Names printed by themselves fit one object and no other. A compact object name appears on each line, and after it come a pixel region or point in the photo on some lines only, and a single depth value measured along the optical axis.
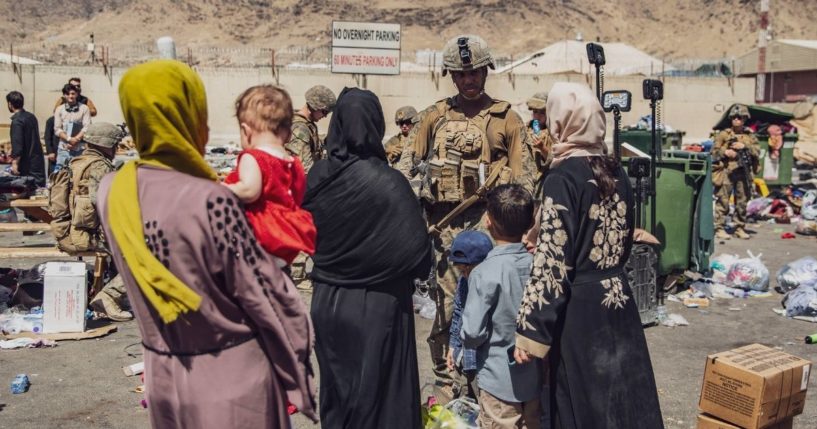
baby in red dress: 2.62
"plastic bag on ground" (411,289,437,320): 7.41
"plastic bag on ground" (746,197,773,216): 13.94
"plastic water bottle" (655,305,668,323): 7.43
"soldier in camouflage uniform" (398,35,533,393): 5.19
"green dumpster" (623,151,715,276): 8.20
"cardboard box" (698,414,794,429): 4.20
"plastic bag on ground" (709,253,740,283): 9.16
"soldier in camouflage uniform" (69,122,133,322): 7.03
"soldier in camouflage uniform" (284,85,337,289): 7.86
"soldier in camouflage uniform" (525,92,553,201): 8.74
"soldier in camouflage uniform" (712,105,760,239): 11.88
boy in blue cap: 4.06
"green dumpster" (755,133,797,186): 15.12
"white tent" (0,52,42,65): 24.02
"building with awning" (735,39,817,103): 38.19
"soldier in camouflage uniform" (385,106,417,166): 10.26
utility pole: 36.84
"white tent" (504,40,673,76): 26.52
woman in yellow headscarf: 2.38
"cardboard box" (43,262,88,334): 6.75
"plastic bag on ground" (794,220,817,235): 12.31
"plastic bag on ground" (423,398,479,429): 4.36
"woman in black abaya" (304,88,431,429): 3.55
